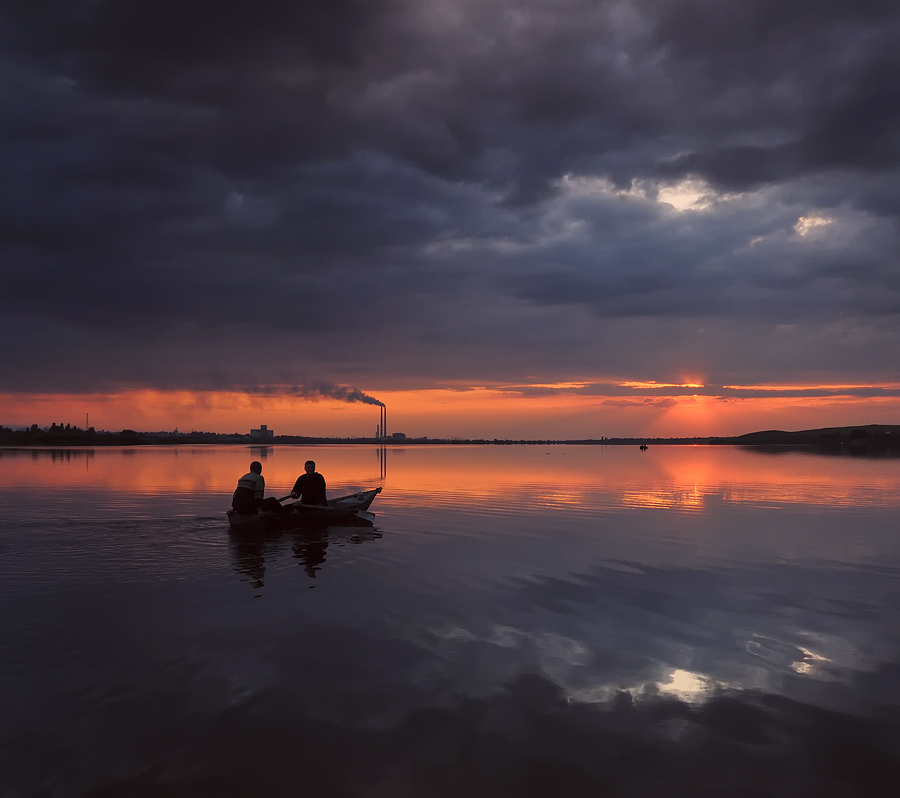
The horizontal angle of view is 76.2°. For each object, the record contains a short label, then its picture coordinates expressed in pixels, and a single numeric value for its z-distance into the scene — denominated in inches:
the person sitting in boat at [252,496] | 885.8
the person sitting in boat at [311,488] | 988.6
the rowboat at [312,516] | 885.8
